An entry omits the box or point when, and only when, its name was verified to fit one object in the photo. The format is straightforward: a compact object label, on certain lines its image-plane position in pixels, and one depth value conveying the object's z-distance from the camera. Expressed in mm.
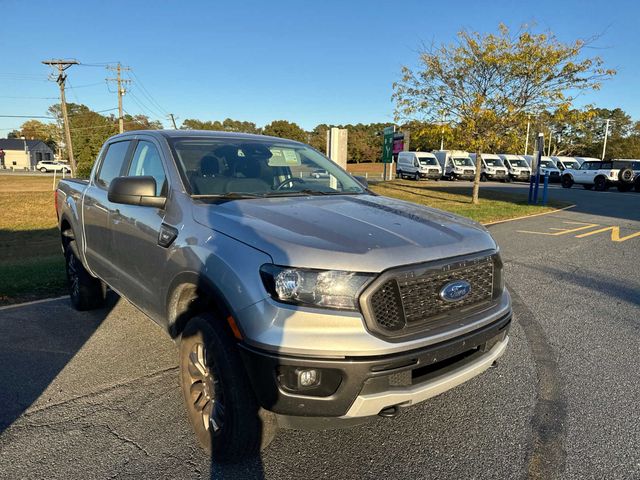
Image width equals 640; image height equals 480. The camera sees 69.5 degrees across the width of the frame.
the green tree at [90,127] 60156
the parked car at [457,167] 36219
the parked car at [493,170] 36375
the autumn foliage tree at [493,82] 14914
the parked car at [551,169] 34438
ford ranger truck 2111
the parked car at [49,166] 69812
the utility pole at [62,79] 42312
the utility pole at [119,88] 50469
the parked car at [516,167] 37188
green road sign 31656
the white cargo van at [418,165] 36000
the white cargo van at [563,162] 37681
